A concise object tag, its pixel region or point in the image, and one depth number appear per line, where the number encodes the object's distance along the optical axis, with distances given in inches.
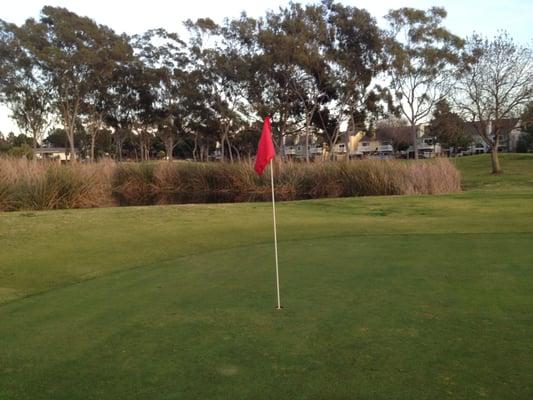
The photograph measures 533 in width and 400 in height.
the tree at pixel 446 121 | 1454.2
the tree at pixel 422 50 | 1665.8
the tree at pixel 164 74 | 1961.1
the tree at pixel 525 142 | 2529.5
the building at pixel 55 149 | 3328.2
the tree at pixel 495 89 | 1374.3
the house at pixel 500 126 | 1419.8
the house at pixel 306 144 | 2038.0
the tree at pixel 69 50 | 1616.6
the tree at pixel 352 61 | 1593.3
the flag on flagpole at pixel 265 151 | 187.3
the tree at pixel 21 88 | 1643.7
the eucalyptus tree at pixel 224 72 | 1752.0
